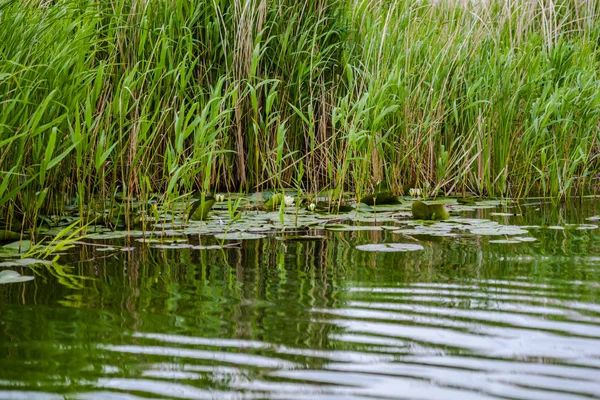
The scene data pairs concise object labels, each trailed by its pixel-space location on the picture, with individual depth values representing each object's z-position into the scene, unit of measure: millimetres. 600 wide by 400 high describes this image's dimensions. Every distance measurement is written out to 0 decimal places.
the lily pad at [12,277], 5488
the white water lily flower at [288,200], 9148
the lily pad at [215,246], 6914
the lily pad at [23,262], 6090
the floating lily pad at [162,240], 7195
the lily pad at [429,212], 8398
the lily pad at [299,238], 7320
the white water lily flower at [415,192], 10562
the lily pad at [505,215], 8972
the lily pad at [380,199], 9453
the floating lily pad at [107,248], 6797
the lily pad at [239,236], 7399
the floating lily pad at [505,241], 7160
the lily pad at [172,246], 6930
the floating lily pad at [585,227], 7990
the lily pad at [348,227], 7946
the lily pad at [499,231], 7582
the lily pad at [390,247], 6687
